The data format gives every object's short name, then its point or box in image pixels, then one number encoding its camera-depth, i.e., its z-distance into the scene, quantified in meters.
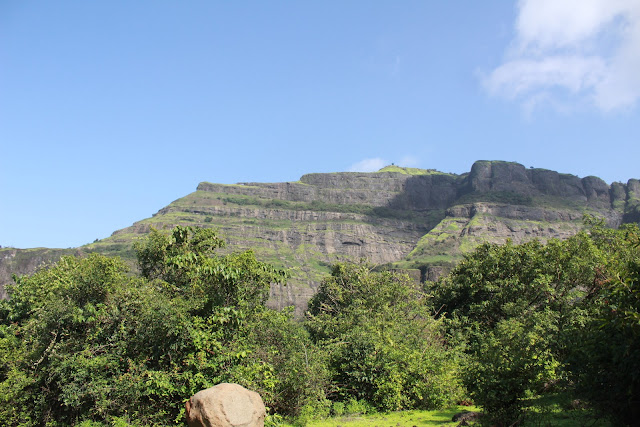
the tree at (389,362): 21.03
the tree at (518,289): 25.11
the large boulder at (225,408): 11.52
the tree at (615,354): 9.01
